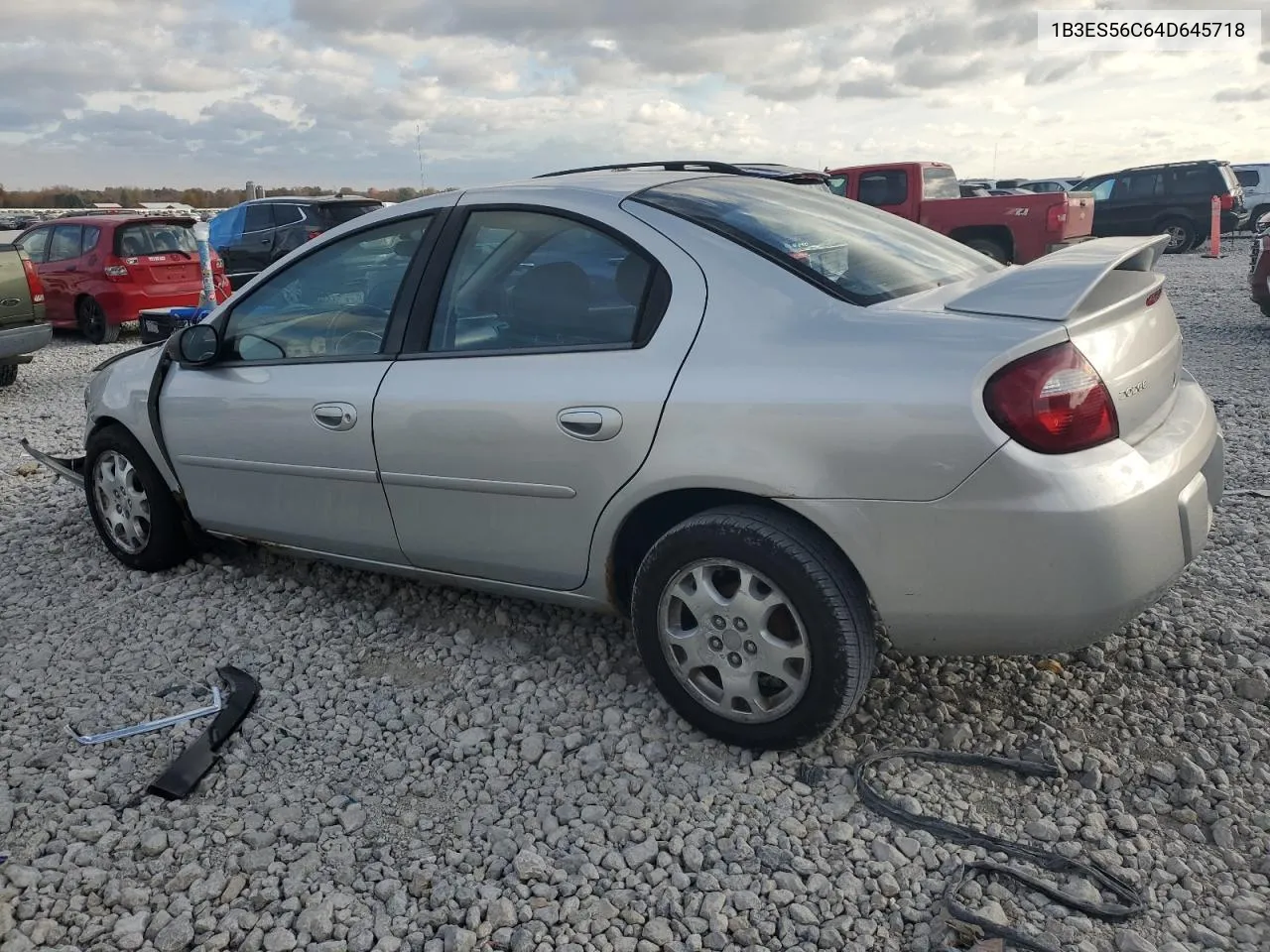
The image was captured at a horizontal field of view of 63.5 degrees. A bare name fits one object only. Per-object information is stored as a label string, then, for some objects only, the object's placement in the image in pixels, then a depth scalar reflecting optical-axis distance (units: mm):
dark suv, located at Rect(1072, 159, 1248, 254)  20688
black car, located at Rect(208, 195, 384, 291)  15055
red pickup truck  14484
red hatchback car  11625
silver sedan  2465
